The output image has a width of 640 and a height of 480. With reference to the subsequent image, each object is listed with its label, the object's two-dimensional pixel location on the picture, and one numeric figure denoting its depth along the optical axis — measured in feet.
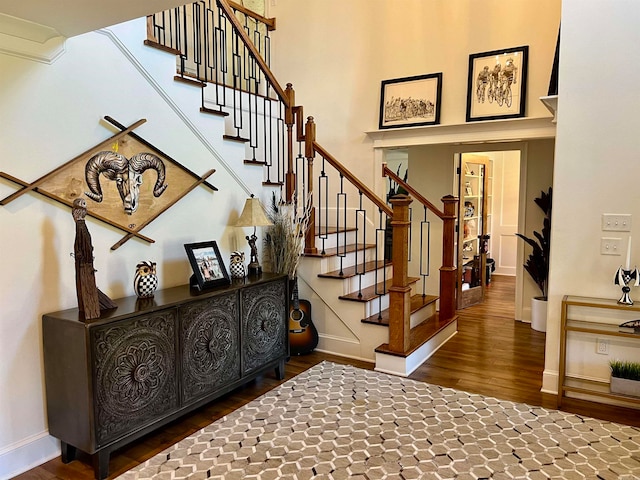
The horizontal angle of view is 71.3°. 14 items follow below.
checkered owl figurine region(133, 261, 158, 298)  9.11
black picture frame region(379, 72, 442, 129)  15.93
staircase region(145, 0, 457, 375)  12.02
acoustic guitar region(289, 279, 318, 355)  13.30
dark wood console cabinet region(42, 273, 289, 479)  7.46
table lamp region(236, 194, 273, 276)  11.58
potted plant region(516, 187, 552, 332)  16.49
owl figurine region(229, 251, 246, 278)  11.25
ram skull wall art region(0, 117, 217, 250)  8.30
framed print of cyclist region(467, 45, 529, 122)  14.44
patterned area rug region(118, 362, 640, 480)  7.77
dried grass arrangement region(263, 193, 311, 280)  12.91
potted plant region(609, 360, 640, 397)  9.91
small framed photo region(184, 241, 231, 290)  10.05
